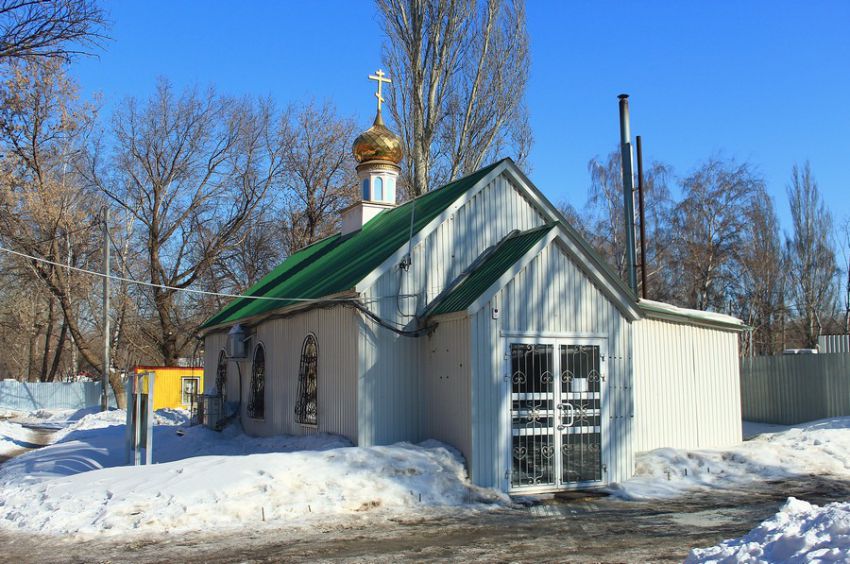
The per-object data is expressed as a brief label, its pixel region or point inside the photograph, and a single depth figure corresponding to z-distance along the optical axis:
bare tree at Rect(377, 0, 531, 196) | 26.77
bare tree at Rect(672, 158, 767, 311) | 36.12
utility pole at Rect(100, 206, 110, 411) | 28.03
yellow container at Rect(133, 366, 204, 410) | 32.34
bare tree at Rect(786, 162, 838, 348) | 40.34
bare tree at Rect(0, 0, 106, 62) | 9.26
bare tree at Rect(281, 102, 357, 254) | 37.94
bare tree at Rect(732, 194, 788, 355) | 37.62
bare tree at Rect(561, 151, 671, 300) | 36.62
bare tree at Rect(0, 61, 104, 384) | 28.48
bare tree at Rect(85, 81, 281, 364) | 35.66
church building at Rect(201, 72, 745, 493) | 11.19
